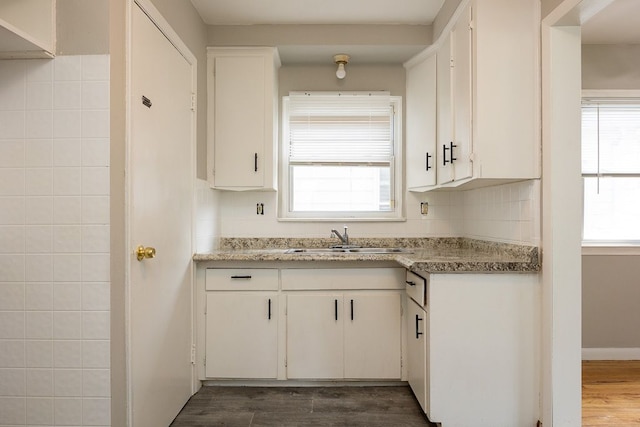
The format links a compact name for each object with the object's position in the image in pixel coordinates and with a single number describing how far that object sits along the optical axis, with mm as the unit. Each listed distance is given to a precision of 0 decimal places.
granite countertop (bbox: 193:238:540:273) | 2131
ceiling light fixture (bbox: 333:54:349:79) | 3188
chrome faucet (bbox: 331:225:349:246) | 3256
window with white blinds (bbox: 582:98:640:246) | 3275
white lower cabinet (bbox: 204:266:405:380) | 2705
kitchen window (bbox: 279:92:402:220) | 3400
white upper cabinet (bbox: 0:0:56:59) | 1575
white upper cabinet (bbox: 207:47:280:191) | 2992
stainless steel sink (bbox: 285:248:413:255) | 3184
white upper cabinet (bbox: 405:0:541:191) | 2146
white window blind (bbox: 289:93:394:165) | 3404
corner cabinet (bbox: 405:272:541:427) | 2123
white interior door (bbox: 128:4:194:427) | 1842
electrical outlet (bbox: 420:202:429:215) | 3373
